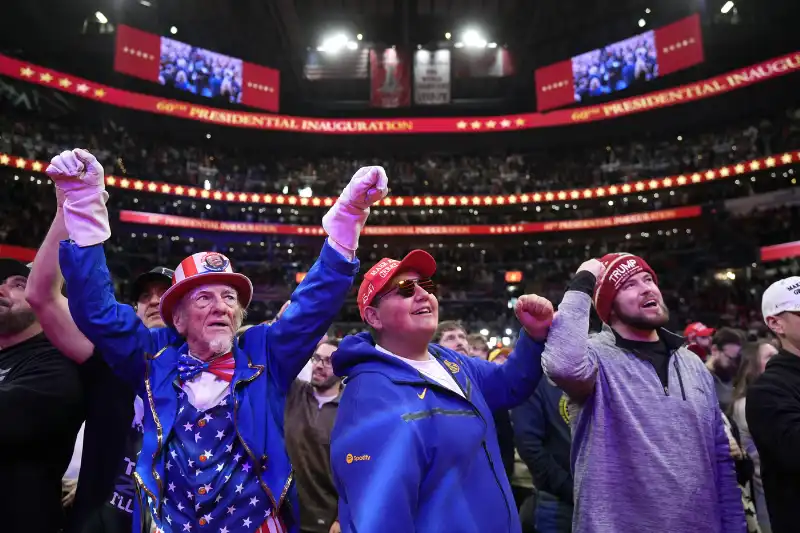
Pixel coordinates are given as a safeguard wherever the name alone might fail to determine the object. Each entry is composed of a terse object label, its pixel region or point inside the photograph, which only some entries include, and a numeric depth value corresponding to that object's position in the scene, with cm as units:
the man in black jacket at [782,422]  236
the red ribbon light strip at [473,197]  2078
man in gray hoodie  227
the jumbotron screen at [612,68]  2530
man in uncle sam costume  195
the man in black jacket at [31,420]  224
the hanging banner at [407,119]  2161
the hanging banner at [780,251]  1948
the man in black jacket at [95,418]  235
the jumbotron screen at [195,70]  2475
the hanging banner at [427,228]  2367
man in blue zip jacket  179
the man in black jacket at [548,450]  342
